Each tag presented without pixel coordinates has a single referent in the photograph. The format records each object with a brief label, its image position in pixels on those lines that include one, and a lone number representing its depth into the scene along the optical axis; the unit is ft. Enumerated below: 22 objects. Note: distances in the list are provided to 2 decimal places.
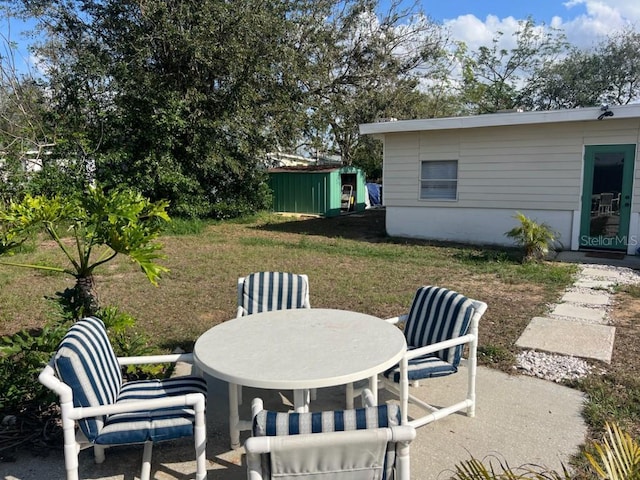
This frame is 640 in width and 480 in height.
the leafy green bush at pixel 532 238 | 28.30
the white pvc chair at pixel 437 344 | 9.93
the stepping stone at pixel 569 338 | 14.78
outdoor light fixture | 29.17
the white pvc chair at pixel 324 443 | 5.55
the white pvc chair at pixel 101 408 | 7.48
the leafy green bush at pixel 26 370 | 10.83
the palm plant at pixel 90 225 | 10.65
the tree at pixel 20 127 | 35.50
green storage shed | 59.41
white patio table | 8.04
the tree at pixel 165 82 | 40.47
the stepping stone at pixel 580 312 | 18.29
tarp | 75.20
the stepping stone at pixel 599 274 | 25.24
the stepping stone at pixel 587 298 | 20.62
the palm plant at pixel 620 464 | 5.42
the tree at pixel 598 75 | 74.74
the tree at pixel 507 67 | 89.51
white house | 30.78
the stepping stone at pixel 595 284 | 23.29
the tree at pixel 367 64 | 57.67
